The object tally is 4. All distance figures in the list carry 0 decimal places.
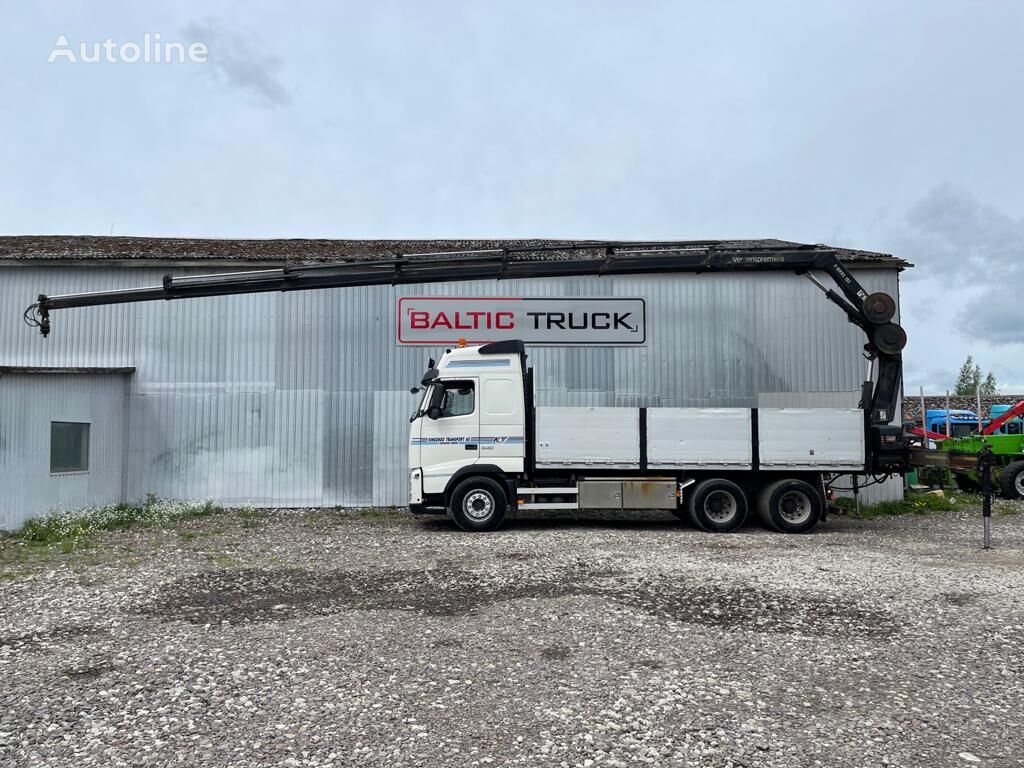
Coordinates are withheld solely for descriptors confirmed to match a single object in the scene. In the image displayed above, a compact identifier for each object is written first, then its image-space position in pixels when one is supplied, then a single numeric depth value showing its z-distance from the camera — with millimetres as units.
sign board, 16188
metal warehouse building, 15766
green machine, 16938
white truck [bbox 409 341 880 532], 12453
